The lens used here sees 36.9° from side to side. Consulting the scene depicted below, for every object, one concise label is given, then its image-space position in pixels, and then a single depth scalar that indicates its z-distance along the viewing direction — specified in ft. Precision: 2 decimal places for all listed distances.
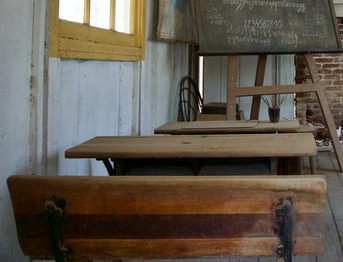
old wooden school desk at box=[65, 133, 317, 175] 5.95
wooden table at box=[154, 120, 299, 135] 8.52
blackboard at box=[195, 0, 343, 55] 12.70
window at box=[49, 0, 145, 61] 7.00
